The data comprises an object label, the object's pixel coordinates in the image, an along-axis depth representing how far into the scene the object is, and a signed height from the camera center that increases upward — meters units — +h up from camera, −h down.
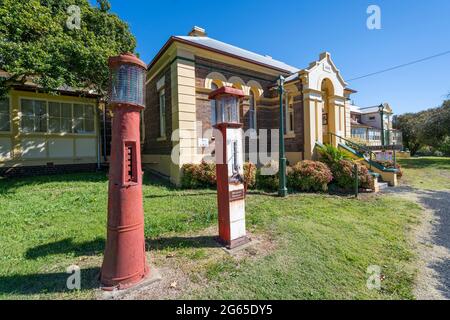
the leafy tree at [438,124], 21.42 +3.13
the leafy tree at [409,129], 35.48 +4.41
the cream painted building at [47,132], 10.03 +1.59
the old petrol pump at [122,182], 2.57 -0.22
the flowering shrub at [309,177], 7.61 -0.64
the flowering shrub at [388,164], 9.95 -0.33
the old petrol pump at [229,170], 3.63 -0.17
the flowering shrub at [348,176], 7.86 -0.66
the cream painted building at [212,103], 8.34 +2.72
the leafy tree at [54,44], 6.68 +3.99
